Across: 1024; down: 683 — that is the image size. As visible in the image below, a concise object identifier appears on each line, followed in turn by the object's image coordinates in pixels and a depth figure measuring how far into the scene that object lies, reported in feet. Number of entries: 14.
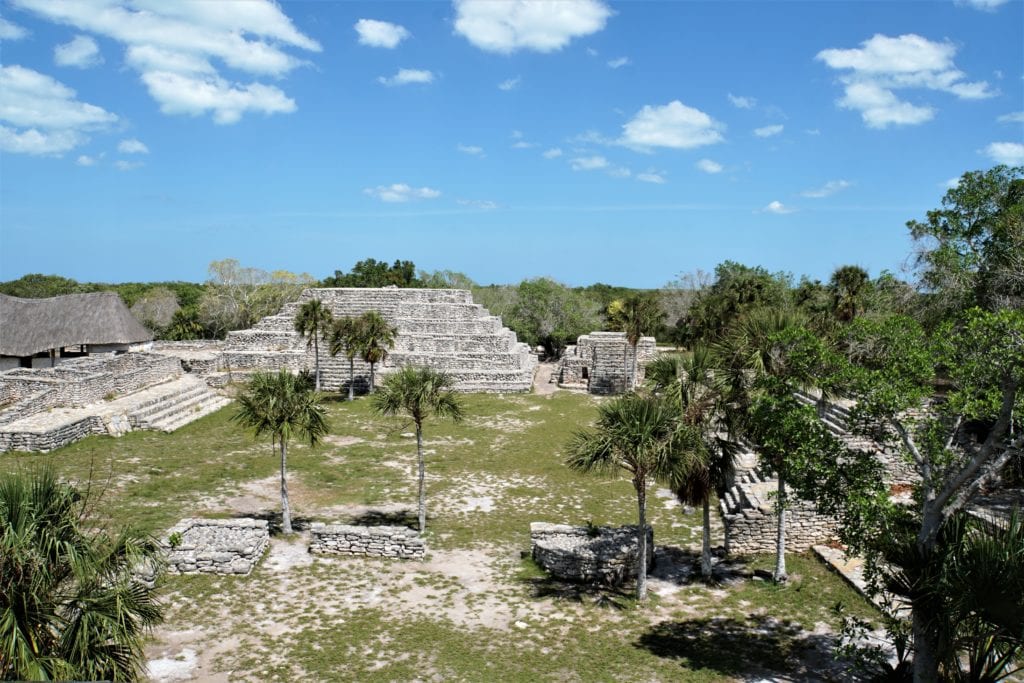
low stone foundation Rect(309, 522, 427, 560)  44.80
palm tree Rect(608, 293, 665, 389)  104.63
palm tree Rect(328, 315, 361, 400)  99.76
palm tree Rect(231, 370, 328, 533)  48.11
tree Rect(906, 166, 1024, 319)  66.90
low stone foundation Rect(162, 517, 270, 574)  41.27
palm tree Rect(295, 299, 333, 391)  101.76
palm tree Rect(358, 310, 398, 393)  99.91
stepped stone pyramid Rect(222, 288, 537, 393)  109.50
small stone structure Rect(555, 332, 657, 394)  110.73
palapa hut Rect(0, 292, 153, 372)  108.17
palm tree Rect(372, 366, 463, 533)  48.37
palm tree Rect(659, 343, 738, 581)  40.83
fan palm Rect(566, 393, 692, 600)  37.58
